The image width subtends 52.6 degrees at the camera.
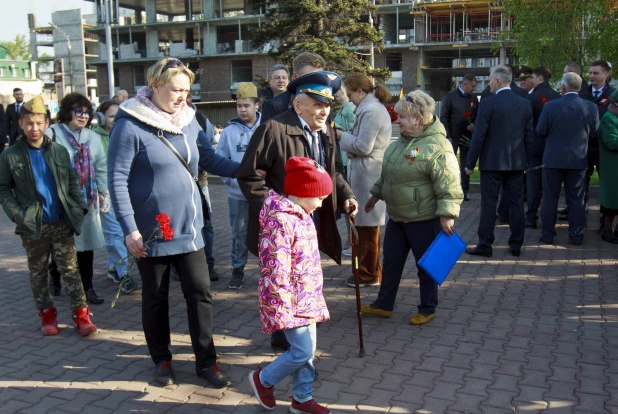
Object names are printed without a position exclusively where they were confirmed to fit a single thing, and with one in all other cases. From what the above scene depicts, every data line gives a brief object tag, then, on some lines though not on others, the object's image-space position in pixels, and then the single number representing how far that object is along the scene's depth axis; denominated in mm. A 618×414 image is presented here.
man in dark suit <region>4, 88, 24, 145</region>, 15469
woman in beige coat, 6035
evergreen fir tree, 31141
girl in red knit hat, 3496
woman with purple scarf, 5863
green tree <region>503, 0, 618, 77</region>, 14281
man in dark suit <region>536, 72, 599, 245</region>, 7949
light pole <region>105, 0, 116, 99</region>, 29338
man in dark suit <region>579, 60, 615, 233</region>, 9039
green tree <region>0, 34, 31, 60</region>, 95362
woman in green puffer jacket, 5070
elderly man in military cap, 4234
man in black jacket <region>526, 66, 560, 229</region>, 9266
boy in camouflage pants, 4992
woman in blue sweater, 3934
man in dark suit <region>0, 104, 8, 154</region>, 15734
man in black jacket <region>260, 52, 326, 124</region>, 5195
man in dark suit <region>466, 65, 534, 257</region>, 7516
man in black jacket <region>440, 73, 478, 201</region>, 10961
